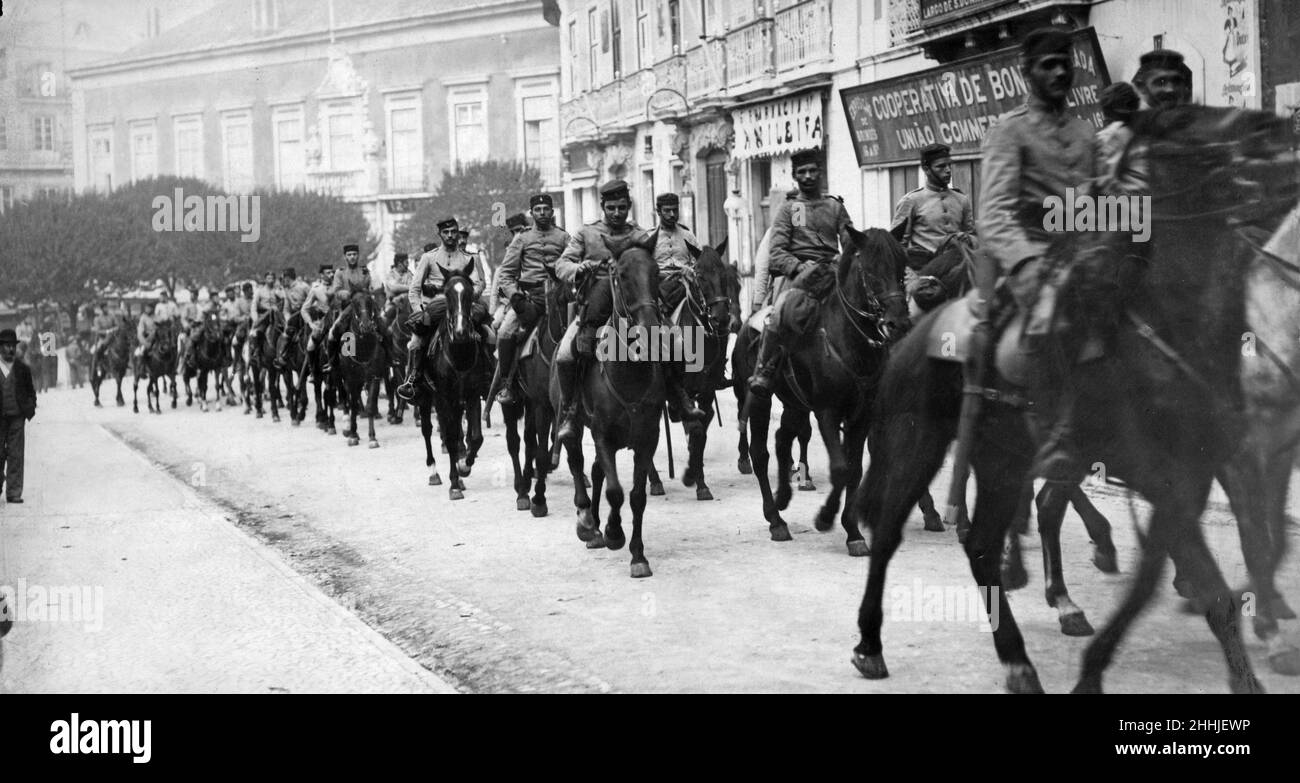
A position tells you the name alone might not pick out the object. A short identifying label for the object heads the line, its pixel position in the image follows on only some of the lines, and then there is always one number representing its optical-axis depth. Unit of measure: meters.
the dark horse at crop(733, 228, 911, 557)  9.38
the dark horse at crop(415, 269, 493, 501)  13.63
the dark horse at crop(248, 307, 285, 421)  23.33
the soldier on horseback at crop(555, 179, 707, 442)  9.46
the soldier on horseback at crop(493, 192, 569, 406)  12.47
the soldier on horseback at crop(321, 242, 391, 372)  19.47
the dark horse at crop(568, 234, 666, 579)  9.04
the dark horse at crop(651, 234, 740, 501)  12.28
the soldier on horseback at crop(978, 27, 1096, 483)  6.26
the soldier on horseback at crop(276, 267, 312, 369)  23.02
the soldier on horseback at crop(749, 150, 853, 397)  10.25
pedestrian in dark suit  12.60
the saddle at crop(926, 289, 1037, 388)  6.07
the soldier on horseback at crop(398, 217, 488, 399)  14.37
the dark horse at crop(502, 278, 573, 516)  11.05
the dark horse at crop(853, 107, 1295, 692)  5.65
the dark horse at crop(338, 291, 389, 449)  18.94
